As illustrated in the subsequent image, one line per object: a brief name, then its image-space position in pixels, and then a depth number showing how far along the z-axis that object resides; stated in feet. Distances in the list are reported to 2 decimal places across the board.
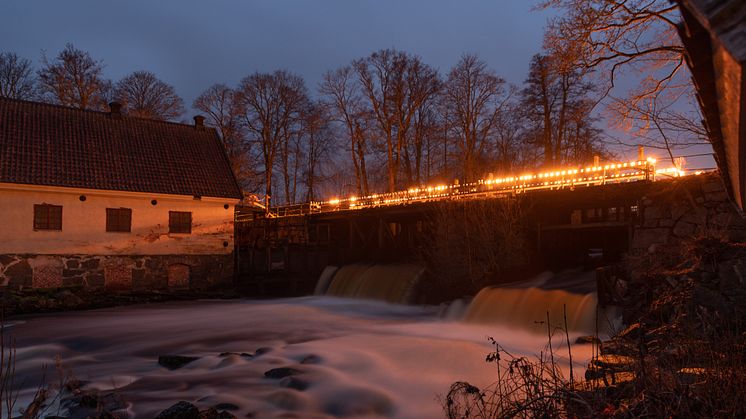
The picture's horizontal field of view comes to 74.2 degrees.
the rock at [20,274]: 64.75
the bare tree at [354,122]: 118.01
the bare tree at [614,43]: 37.19
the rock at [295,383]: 29.14
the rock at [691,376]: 16.09
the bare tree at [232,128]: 129.90
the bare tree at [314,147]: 132.57
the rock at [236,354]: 37.55
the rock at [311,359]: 35.91
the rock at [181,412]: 21.33
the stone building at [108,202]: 67.46
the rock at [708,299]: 27.22
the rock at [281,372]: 31.58
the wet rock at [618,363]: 20.83
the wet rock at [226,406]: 25.12
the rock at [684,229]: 37.41
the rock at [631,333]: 28.25
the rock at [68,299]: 65.62
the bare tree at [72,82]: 110.73
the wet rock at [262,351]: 39.21
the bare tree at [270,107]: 128.77
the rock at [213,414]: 21.52
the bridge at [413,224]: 50.26
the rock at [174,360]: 34.96
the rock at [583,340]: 34.27
